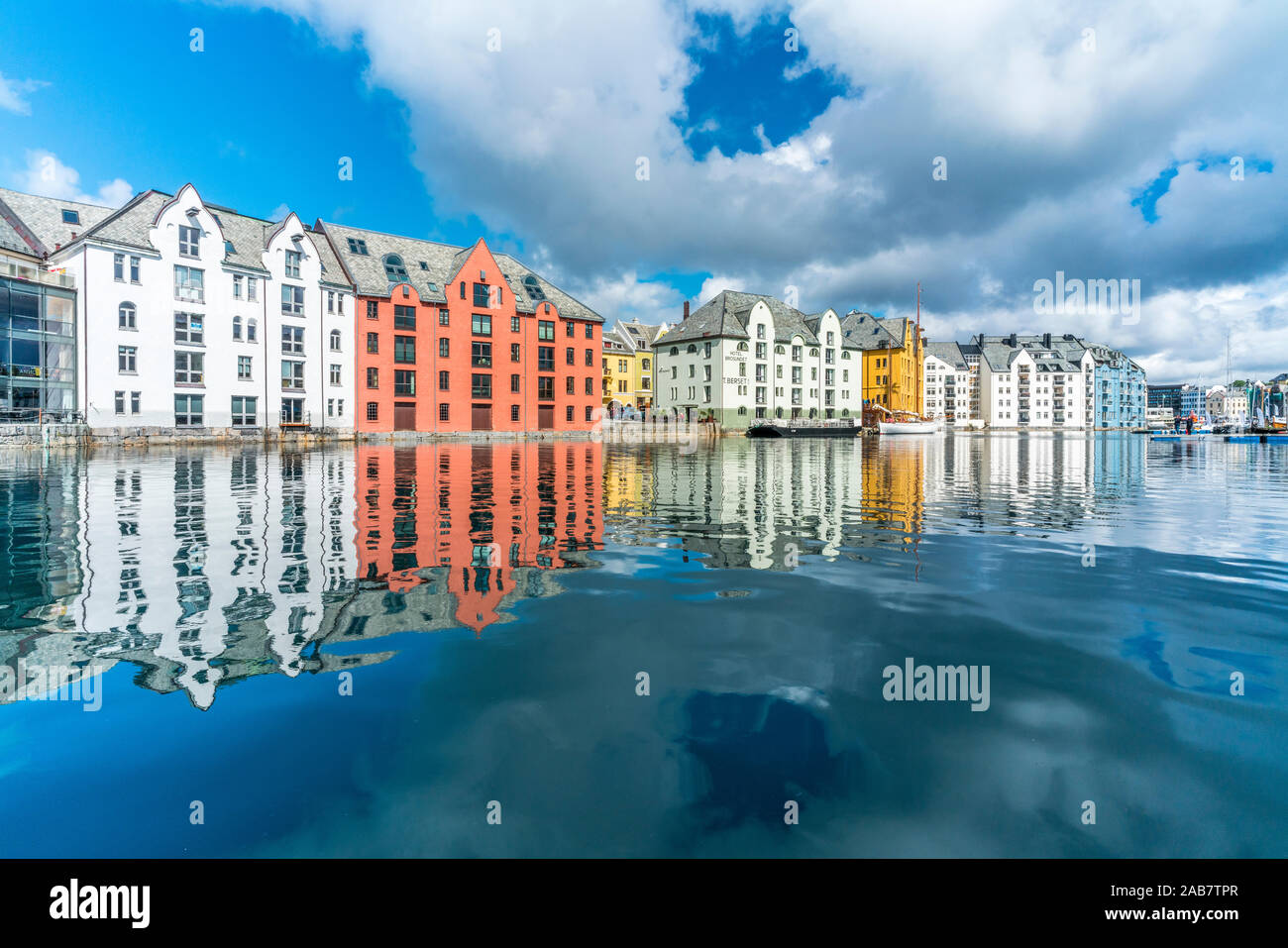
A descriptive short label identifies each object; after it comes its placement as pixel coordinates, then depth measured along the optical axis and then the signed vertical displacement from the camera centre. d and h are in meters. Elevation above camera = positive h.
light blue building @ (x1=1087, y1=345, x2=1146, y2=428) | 168.38 +20.65
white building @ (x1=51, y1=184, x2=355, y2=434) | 46.00 +11.64
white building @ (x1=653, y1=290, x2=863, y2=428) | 85.31 +14.47
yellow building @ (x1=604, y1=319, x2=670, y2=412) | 103.00 +16.03
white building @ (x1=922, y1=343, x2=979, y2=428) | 144.75 +18.95
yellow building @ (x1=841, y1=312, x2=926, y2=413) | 106.56 +18.31
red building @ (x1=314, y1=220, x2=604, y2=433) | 60.34 +12.66
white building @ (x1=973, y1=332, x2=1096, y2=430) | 154.50 +19.43
